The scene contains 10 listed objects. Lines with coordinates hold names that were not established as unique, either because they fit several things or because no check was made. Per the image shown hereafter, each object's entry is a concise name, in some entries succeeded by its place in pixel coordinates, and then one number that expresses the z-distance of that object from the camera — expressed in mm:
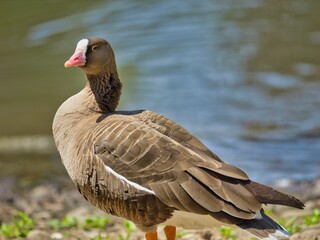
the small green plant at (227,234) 12992
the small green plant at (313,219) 13445
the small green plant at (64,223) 14336
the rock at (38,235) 13391
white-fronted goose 10352
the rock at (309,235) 12079
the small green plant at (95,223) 14255
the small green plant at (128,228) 13230
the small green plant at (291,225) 13039
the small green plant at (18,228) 13648
